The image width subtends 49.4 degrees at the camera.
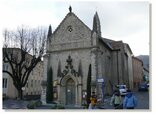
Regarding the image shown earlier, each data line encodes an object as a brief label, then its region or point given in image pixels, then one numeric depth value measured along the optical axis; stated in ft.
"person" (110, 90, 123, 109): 22.97
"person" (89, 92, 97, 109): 27.97
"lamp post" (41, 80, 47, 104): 49.06
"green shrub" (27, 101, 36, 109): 29.49
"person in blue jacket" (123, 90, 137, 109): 20.90
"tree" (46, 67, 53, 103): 48.10
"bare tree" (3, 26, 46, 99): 50.50
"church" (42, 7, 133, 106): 47.18
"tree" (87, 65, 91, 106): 44.92
